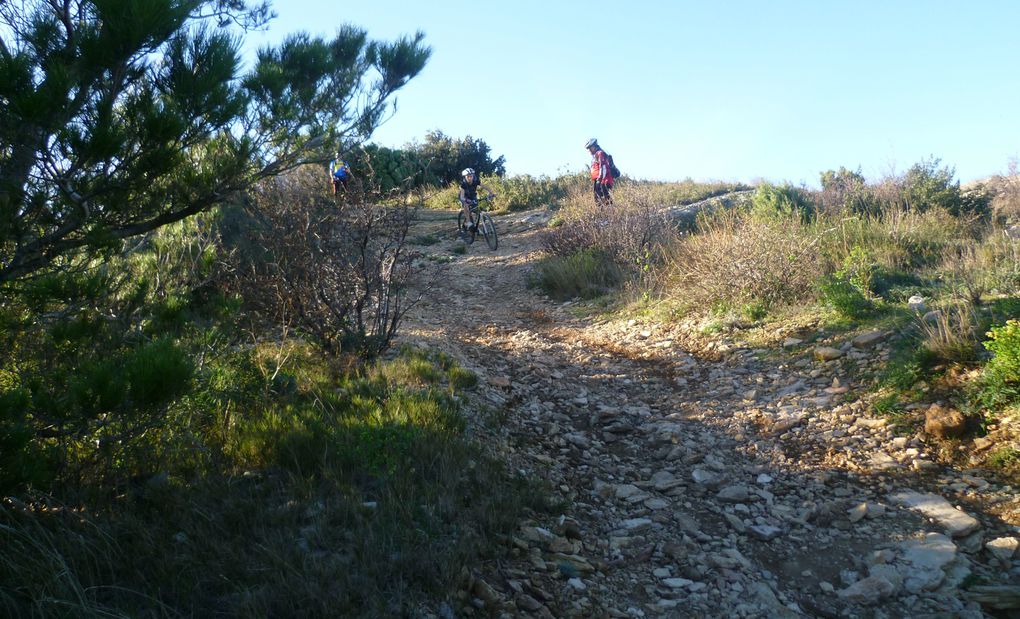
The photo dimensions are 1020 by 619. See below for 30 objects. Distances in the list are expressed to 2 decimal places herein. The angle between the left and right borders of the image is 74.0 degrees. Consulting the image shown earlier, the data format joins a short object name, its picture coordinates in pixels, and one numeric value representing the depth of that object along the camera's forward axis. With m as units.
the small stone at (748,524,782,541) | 3.58
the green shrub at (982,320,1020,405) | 3.98
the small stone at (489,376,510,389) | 5.65
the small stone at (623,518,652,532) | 3.68
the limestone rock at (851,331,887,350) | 5.29
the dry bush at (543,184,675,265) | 9.43
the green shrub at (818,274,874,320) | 5.80
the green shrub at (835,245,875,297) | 6.12
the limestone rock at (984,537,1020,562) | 3.13
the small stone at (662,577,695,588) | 3.19
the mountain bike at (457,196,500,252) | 13.56
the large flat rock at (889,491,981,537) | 3.33
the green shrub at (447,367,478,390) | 5.23
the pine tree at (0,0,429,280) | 2.60
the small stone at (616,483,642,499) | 4.04
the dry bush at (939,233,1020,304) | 5.49
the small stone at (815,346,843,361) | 5.36
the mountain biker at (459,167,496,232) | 13.60
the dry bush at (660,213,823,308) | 6.78
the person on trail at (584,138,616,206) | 12.60
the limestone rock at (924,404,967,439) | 4.08
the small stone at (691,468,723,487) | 4.14
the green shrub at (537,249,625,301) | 9.28
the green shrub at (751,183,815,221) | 8.99
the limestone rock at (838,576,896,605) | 3.01
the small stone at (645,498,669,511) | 3.90
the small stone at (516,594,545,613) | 2.89
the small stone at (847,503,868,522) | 3.60
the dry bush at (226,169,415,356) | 5.40
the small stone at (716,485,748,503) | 3.96
